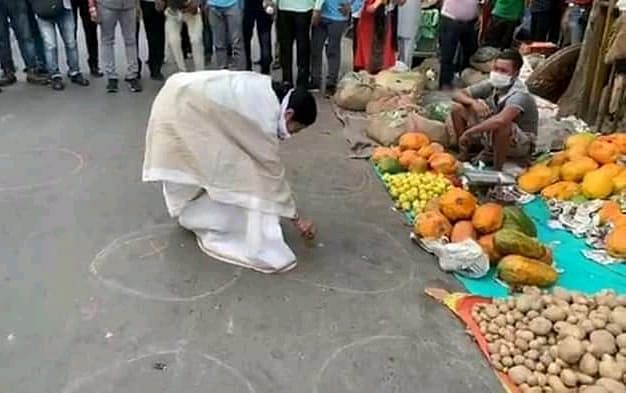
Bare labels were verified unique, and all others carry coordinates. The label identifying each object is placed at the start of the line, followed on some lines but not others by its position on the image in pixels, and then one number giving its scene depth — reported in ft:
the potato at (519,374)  8.81
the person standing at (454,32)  20.26
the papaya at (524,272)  10.98
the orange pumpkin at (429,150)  15.40
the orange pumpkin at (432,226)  12.19
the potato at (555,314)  9.37
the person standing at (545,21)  23.15
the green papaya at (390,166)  15.37
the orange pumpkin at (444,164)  14.73
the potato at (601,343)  8.68
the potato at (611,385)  8.18
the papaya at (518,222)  12.32
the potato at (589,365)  8.50
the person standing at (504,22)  22.62
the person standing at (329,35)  19.94
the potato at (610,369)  8.36
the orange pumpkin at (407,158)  15.34
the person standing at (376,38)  21.18
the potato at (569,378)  8.49
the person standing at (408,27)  21.25
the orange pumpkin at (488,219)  12.10
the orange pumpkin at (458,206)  12.55
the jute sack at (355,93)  19.70
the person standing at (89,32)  20.75
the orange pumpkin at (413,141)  15.88
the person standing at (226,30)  20.02
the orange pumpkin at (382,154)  15.85
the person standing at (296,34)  19.83
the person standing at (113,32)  19.76
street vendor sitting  14.47
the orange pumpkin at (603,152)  14.67
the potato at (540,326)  9.18
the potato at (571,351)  8.64
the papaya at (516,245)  11.36
